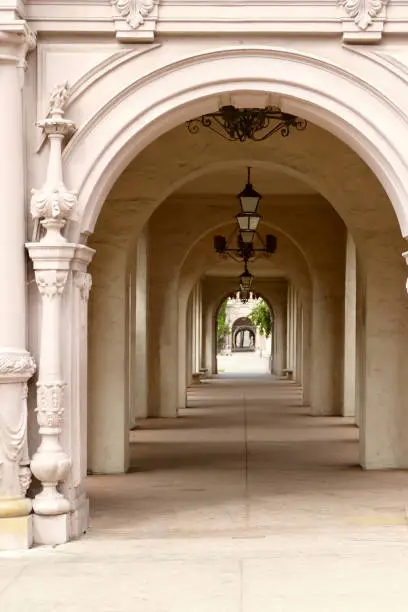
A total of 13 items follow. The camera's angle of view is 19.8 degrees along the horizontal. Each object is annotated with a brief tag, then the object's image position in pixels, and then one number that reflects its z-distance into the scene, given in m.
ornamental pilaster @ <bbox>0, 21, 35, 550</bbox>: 8.12
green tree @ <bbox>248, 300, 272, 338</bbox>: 61.95
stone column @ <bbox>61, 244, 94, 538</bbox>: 8.42
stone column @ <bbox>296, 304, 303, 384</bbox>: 29.61
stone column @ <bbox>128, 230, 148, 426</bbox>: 19.42
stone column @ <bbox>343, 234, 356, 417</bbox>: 20.11
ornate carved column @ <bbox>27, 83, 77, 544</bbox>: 8.19
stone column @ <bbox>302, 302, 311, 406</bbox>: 22.56
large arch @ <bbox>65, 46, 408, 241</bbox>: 8.54
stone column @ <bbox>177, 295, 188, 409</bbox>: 22.85
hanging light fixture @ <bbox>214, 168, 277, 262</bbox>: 13.76
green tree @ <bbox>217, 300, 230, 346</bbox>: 69.19
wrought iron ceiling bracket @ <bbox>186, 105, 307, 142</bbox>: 10.66
